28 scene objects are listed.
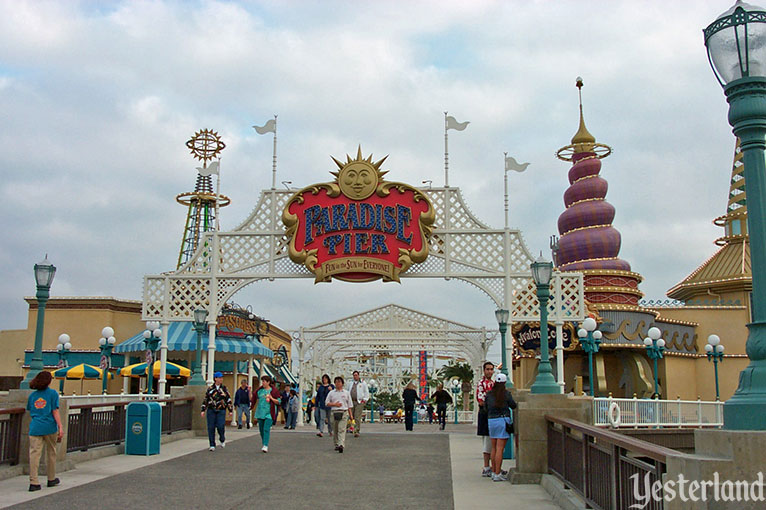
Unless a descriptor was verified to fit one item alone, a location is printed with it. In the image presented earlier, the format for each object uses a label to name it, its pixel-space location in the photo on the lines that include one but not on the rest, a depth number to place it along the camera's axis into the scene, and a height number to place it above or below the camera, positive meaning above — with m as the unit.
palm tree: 44.03 -0.44
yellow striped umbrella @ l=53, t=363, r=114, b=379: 25.86 -0.30
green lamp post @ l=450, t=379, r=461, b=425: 41.50 -1.15
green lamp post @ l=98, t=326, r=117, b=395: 24.23 +0.47
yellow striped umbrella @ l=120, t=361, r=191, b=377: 26.78 -0.25
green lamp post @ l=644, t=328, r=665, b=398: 23.94 +0.75
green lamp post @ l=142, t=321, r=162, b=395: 22.05 +0.71
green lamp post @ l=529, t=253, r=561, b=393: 11.05 +0.67
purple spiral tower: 32.94 +6.12
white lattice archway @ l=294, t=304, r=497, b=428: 30.62 +1.22
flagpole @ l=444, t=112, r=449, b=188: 21.08 +5.53
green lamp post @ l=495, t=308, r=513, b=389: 20.08 +1.16
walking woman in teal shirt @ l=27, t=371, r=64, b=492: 9.55 -0.79
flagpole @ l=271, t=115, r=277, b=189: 21.60 +5.68
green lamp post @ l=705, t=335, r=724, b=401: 26.19 +0.63
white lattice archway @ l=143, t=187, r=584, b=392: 20.53 +2.60
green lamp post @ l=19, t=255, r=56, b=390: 11.85 +1.05
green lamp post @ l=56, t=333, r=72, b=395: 25.61 +0.52
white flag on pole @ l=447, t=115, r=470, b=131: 22.03 +6.98
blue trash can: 13.81 -1.17
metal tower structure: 40.41 +9.32
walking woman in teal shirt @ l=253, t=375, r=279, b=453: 14.57 -0.90
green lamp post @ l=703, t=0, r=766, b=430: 5.16 +1.85
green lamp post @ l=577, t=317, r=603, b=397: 22.64 +1.00
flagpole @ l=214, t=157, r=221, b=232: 19.80 +4.81
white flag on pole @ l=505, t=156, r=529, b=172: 21.47 +5.65
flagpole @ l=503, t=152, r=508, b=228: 20.72 +4.69
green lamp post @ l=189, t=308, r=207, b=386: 18.91 +0.69
